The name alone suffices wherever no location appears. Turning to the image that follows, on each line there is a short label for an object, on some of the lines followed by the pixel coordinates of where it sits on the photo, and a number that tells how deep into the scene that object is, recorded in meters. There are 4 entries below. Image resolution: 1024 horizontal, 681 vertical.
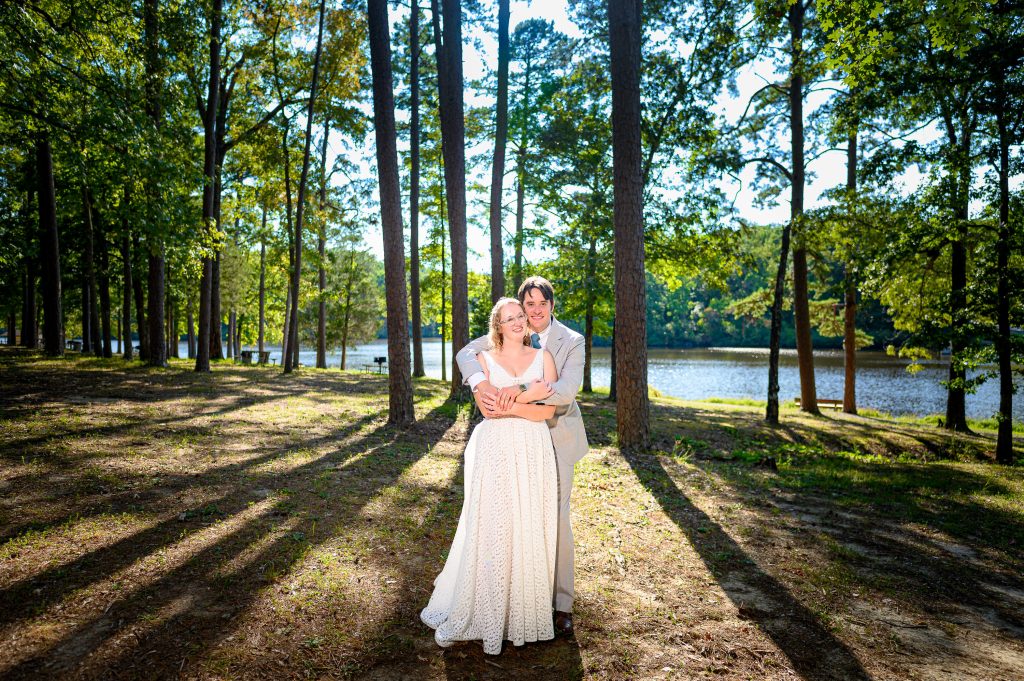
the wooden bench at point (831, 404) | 20.28
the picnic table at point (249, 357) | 25.48
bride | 3.35
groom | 3.54
